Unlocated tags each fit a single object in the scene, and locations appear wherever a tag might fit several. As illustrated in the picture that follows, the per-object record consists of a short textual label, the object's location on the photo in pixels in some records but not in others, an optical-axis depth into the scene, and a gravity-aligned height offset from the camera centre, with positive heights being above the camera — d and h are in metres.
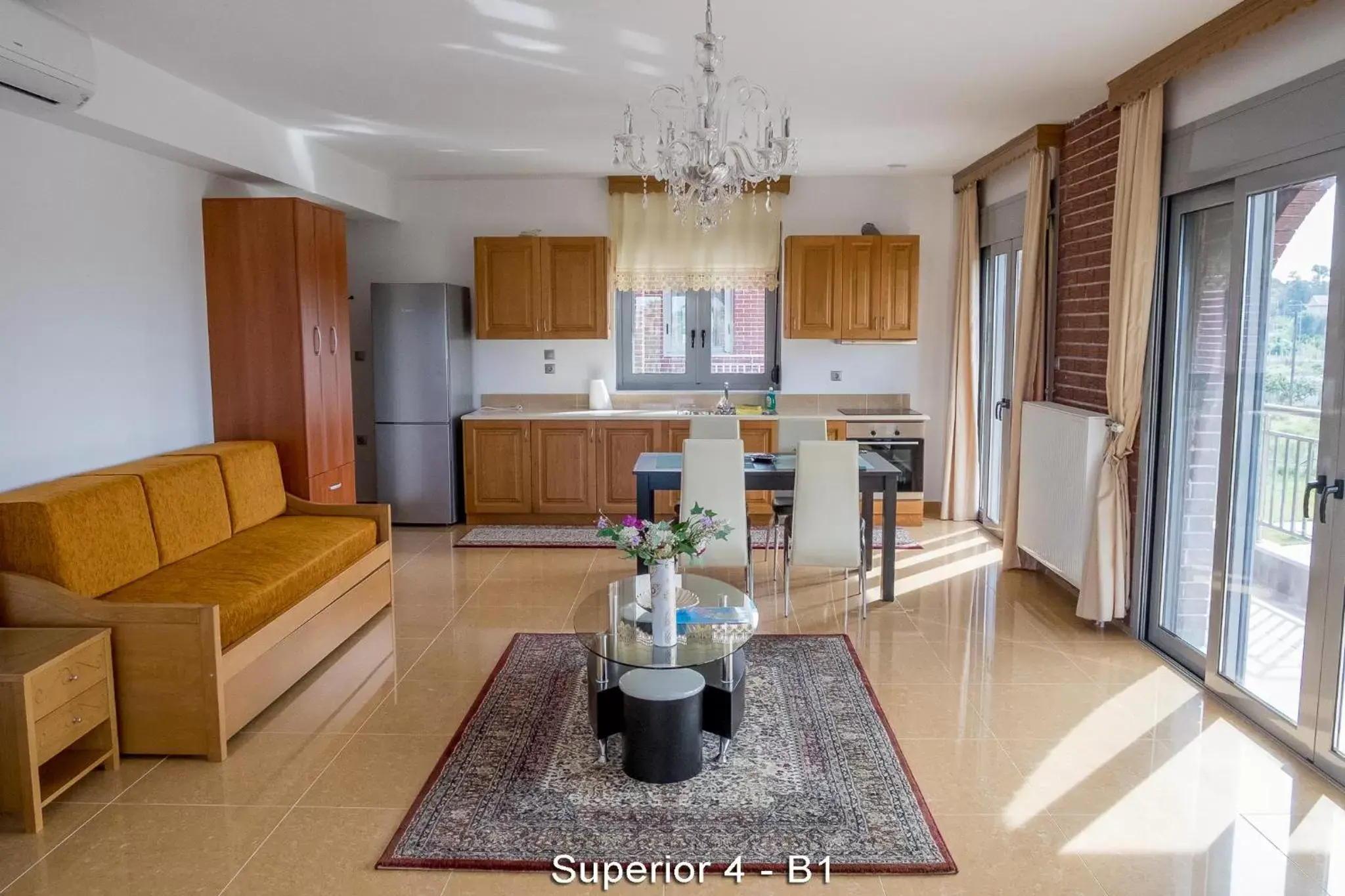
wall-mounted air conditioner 3.19 +0.99
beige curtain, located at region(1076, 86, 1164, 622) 4.22 +0.08
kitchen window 7.62 +0.08
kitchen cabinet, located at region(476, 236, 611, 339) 7.21 +0.46
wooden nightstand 2.79 -1.11
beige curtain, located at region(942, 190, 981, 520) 6.89 -0.25
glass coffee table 3.15 -0.99
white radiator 4.62 -0.69
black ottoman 3.08 -1.21
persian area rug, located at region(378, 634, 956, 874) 2.72 -1.39
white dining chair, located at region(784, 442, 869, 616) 4.82 -0.77
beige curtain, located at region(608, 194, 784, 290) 7.35 +0.80
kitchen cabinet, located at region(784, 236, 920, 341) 7.11 +0.47
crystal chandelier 3.30 +0.69
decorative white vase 3.25 -0.85
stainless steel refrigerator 6.96 -0.35
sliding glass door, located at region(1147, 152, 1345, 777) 3.18 -0.38
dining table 5.03 -0.69
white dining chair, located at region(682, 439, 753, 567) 4.87 -0.65
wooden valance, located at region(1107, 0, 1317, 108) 3.27 +1.15
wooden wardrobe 5.12 +0.11
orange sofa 3.27 -0.89
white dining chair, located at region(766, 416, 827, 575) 5.94 -0.54
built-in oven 7.06 -0.67
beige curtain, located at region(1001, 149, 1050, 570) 5.40 +0.19
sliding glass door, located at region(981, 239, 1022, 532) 6.24 -0.05
